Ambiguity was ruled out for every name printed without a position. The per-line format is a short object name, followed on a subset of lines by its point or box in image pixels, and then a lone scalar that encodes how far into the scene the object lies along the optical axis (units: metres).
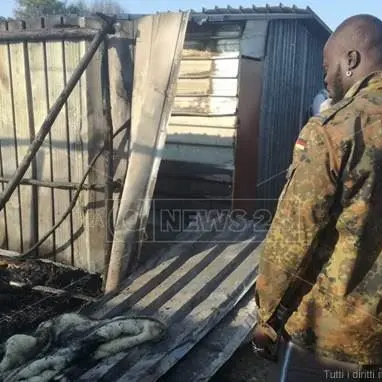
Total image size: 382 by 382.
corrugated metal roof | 5.97
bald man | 1.70
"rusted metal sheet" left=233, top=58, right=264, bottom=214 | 6.24
